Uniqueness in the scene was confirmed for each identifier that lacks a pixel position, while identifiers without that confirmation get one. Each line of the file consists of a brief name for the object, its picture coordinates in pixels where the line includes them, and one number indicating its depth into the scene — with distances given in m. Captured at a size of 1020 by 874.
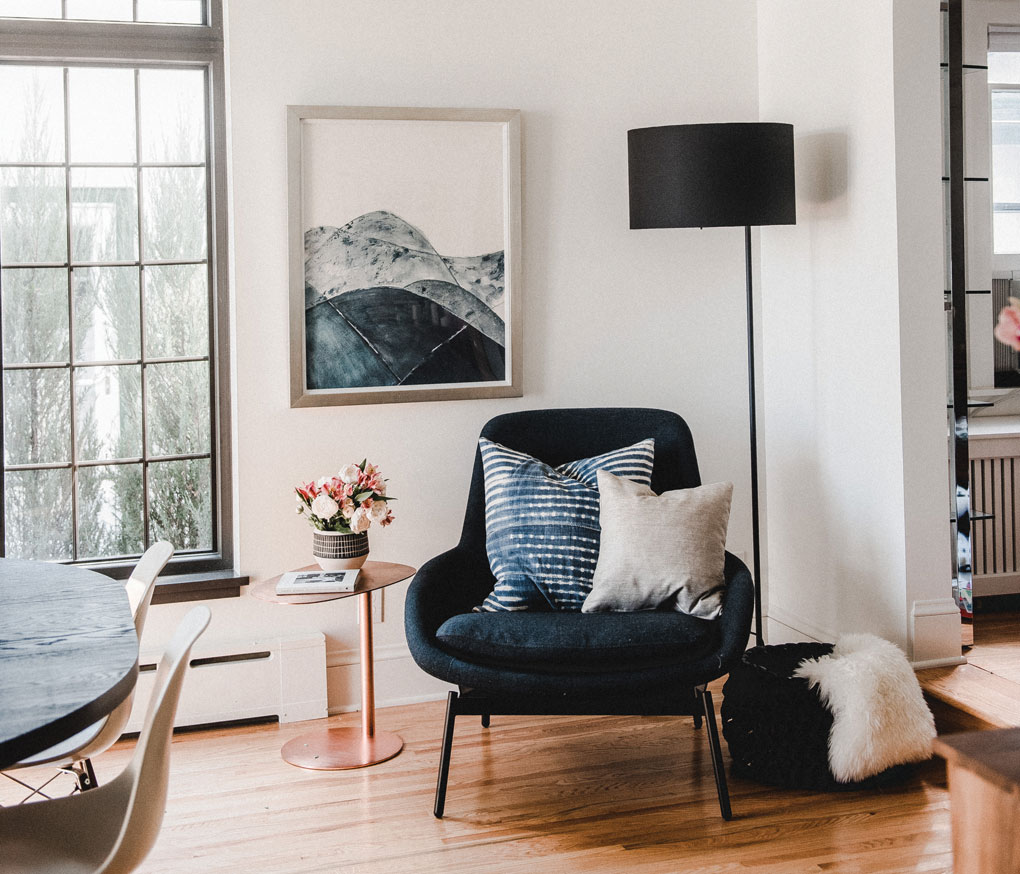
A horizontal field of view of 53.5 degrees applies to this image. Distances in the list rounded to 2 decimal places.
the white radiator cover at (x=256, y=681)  3.40
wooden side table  1.39
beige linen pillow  2.93
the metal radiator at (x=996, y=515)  4.04
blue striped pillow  3.09
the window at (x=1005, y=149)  4.05
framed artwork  3.49
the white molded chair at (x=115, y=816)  1.56
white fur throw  2.79
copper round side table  3.12
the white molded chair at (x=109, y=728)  2.08
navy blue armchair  2.69
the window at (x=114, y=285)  3.37
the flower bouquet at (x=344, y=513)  3.16
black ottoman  2.86
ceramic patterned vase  3.19
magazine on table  3.02
